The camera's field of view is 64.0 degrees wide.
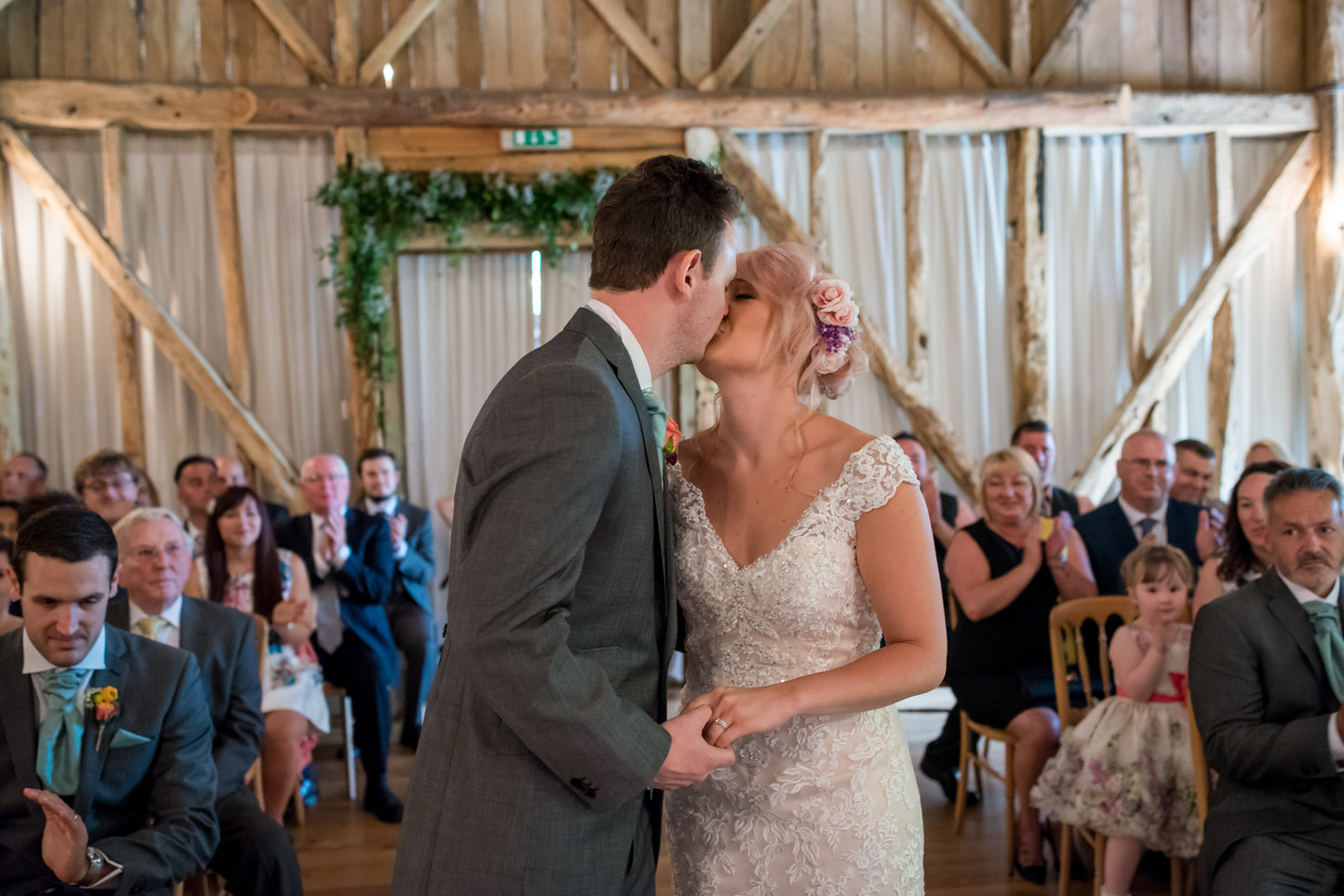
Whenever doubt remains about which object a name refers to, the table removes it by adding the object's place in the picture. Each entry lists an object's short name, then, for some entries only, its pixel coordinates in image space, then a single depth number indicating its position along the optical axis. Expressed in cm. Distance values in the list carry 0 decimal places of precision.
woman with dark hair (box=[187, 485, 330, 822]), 472
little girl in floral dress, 347
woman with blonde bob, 439
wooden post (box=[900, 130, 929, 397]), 749
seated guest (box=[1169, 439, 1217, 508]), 590
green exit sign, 702
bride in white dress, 204
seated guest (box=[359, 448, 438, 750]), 589
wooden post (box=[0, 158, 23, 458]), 707
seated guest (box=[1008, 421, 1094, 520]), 593
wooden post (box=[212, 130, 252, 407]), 711
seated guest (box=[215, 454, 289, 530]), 623
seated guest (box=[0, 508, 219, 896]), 253
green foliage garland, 693
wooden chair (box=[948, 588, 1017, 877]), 411
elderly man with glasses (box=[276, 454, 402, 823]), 538
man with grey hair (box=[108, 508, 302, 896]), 318
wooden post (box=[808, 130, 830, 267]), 738
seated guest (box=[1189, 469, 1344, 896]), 271
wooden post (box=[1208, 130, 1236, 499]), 771
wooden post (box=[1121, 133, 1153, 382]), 768
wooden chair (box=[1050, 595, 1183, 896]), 390
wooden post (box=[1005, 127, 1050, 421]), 752
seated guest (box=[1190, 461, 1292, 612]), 364
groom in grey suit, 147
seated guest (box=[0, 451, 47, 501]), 645
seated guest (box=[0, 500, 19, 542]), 523
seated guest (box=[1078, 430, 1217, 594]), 518
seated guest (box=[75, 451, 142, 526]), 568
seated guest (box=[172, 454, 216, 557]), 612
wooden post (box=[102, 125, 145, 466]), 702
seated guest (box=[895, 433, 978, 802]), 502
